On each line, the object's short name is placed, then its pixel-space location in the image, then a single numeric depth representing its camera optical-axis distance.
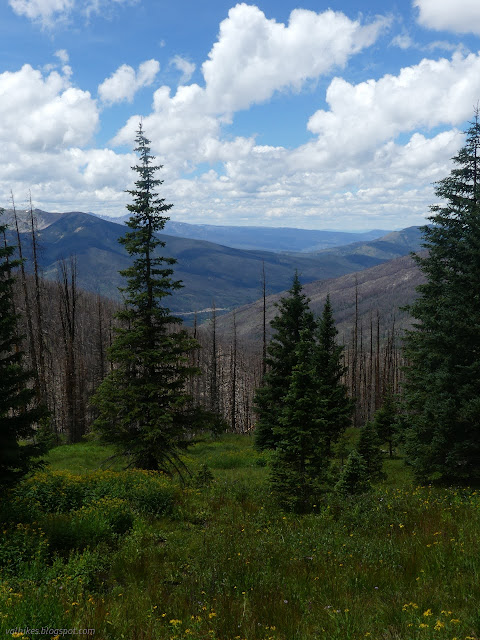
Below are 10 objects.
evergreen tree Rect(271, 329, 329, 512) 11.21
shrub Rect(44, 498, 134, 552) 7.15
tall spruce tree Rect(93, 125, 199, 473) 14.09
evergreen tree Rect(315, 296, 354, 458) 23.97
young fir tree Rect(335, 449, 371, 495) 11.50
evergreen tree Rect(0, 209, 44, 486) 8.38
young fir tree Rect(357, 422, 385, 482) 17.69
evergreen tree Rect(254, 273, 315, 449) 22.56
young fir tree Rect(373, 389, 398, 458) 26.08
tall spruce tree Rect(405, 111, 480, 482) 12.73
